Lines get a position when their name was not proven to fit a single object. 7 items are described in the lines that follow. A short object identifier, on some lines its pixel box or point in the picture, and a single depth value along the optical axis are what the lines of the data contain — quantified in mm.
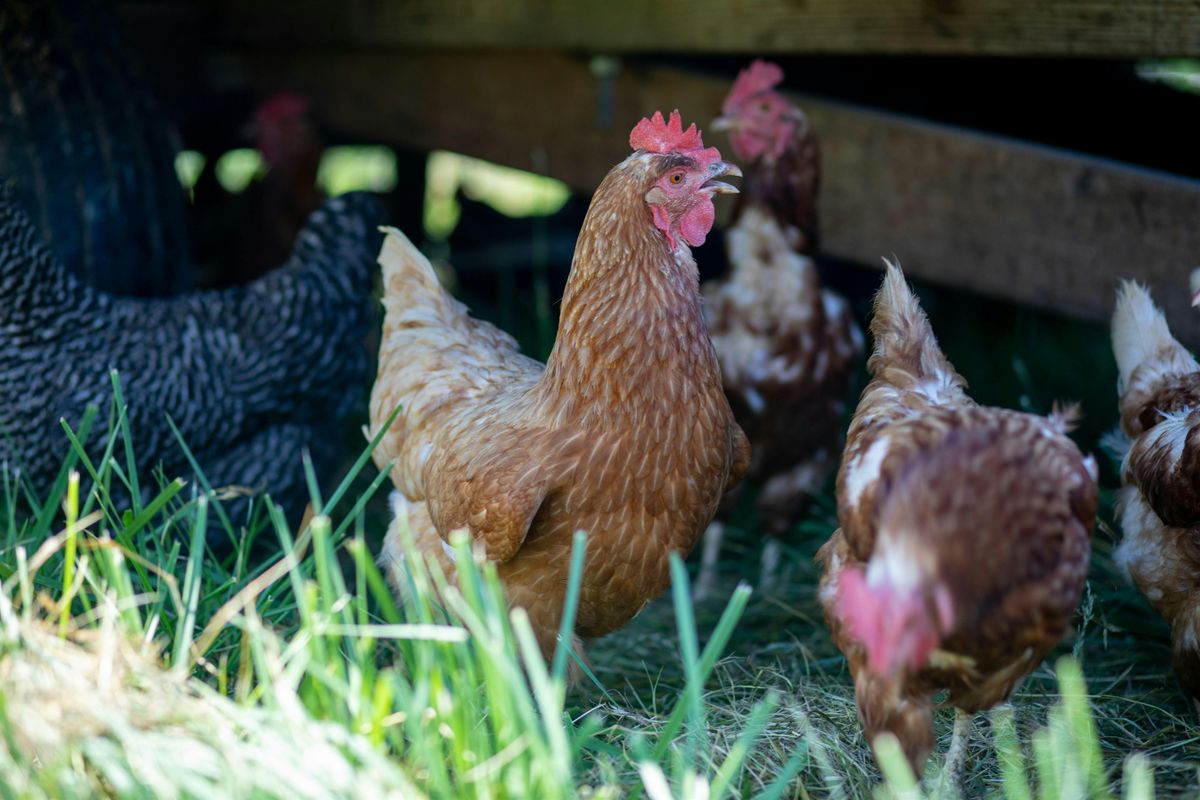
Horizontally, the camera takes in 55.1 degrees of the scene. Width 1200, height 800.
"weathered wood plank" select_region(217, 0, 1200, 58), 2898
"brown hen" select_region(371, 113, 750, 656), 2289
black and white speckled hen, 3029
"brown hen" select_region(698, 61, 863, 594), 3441
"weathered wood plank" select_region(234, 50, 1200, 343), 3076
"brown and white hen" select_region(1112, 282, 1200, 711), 2361
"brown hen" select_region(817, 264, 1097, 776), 1739
